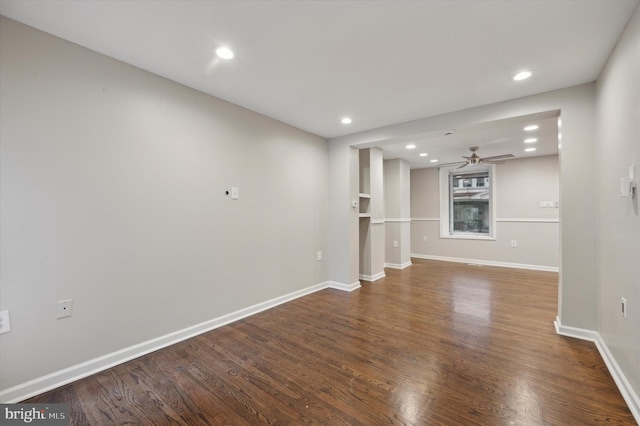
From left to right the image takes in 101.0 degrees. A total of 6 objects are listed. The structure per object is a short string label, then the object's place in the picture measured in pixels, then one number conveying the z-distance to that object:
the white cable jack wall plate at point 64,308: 1.84
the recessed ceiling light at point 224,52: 1.95
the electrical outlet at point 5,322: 1.62
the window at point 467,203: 6.21
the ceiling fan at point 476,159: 4.73
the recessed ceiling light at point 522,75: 2.26
